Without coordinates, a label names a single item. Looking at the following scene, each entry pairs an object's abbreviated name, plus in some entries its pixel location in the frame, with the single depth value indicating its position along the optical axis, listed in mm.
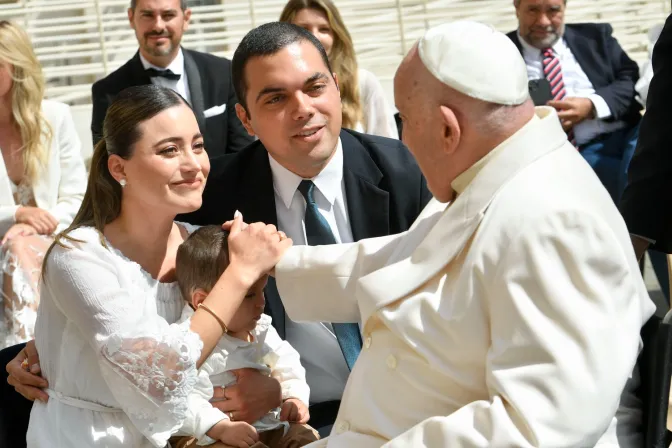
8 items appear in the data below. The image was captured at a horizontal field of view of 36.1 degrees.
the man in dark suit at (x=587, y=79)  5809
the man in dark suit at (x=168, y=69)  5738
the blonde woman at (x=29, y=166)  4965
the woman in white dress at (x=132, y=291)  2727
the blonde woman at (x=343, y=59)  5438
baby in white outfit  2857
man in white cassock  1999
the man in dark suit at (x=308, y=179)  3305
